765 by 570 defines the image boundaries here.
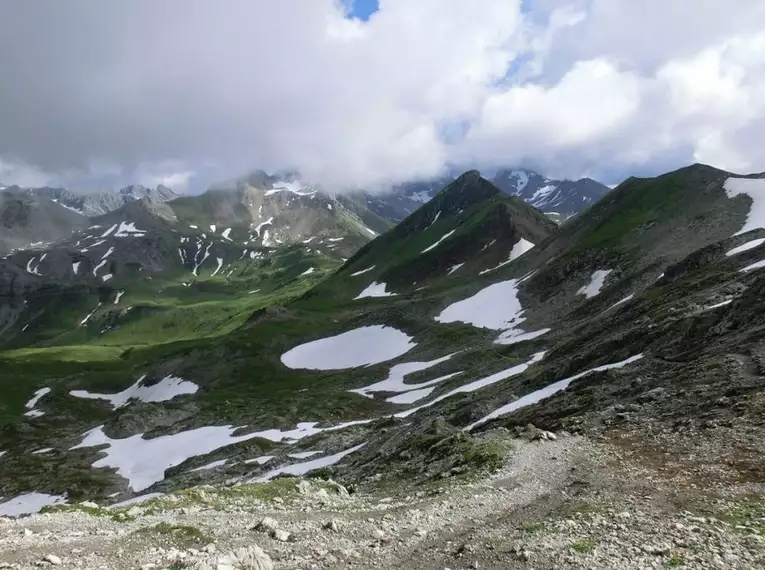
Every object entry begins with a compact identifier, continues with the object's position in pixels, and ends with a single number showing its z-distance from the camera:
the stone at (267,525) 19.19
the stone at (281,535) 18.25
